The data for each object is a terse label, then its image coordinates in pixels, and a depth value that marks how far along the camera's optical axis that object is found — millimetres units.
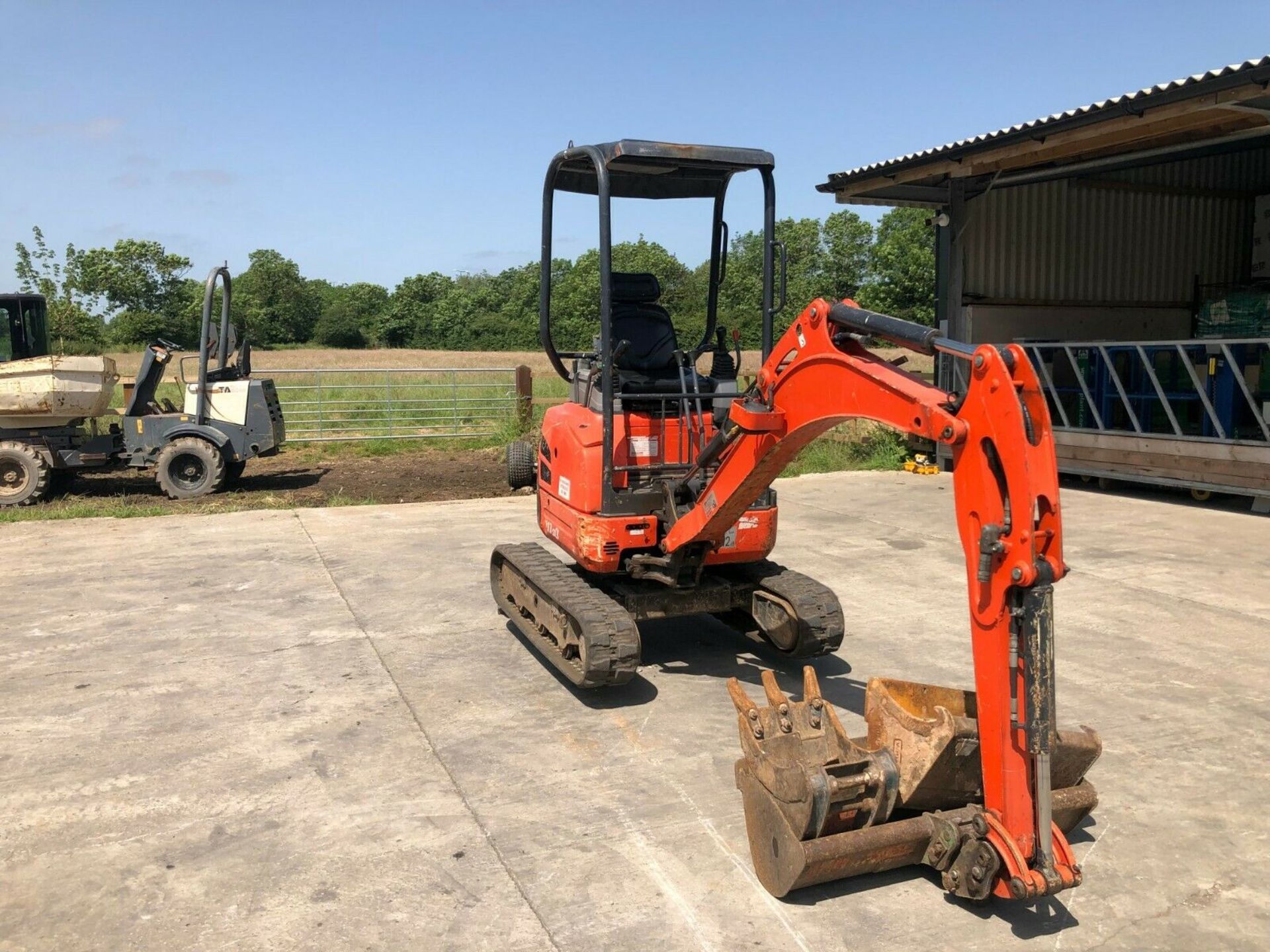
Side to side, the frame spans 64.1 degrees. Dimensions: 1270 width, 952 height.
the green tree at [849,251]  71375
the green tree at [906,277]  32969
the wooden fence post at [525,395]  18125
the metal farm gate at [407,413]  18094
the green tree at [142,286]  68250
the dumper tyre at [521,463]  9875
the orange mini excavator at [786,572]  3293
